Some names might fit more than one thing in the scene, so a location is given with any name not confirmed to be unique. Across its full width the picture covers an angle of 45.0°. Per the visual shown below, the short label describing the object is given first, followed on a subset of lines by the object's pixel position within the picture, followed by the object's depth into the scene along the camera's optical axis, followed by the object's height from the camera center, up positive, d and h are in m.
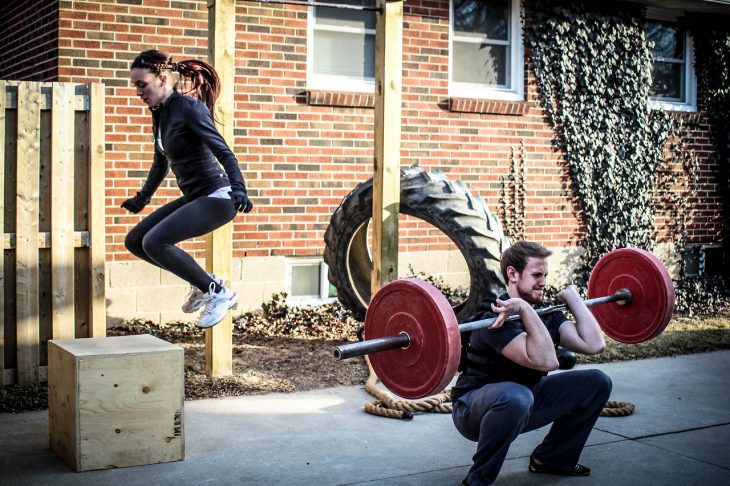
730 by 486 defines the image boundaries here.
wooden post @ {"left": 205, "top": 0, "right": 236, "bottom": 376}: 6.27 +0.77
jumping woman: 4.88 +0.22
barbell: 3.83 -0.54
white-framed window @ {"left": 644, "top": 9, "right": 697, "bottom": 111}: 11.68 +2.11
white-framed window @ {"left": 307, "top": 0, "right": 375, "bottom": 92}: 9.38 +1.84
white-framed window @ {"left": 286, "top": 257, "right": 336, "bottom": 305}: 9.37 -0.67
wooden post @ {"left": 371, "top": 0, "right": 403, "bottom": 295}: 6.27 +0.57
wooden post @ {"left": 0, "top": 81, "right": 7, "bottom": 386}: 6.16 -0.04
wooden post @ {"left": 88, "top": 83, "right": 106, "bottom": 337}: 6.31 +0.06
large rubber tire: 7.20 +0.03
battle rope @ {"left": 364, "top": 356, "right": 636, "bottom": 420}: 5.77 -1.25
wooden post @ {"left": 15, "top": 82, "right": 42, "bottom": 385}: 6.21 -0.07
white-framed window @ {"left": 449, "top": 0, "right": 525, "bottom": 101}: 10.23 +2.01
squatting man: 4.17 -0.83
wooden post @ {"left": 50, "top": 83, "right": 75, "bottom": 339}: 6.27 +0.06
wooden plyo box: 4.49 -0.97
